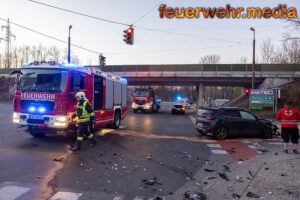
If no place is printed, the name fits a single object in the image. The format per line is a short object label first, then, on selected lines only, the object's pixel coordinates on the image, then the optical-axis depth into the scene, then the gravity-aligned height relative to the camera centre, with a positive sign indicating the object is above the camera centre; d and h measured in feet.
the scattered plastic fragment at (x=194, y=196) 13.01 -5.87
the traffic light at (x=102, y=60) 65.28 +10.26
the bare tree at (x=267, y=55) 151.64 +27.92
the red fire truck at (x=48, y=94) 25.57 +0.10
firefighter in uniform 24.61 -2.22
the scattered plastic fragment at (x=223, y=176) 16.35 -5.96
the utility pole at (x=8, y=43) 162.53 +41.66
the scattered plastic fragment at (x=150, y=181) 15.26 -5.89
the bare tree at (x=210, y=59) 261.24 +43.14
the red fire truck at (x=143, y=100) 99.35 -1.92
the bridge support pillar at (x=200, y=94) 131.74 +0.89
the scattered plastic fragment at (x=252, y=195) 13.04 -5.74
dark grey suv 34.47 -4.23
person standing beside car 24.50 -2.96
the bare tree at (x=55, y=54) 187.15 +34.36
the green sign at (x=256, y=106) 74.74 -3.19
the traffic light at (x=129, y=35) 49.55 +13.25
